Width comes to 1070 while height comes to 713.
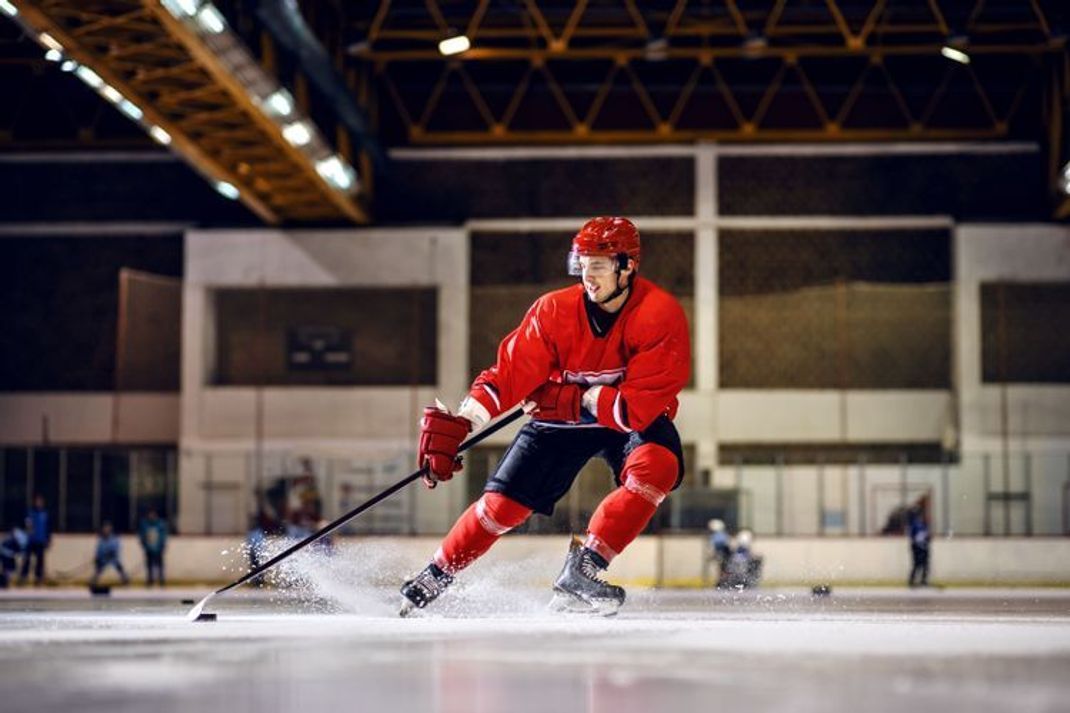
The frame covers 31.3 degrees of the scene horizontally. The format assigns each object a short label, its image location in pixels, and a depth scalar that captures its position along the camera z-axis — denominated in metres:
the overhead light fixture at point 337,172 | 26.97
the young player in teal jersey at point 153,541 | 28.31
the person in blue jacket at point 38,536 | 28.27
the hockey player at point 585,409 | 8.31
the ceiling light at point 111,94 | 21.67
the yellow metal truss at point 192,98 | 18.78
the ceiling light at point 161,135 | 24.17
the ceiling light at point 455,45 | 26.22
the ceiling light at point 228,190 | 28.25
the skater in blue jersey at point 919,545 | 27.47
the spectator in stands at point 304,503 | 27.31
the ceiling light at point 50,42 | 18.88
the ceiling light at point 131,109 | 22.53
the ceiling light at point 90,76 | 20.89
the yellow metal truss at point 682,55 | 27.12
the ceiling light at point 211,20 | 18.98
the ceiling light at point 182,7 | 18.31
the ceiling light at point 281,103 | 22.85
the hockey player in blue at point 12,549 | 27.72
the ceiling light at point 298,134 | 24.38
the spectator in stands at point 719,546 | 27.62
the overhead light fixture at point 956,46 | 26.55
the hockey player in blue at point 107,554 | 27.97
